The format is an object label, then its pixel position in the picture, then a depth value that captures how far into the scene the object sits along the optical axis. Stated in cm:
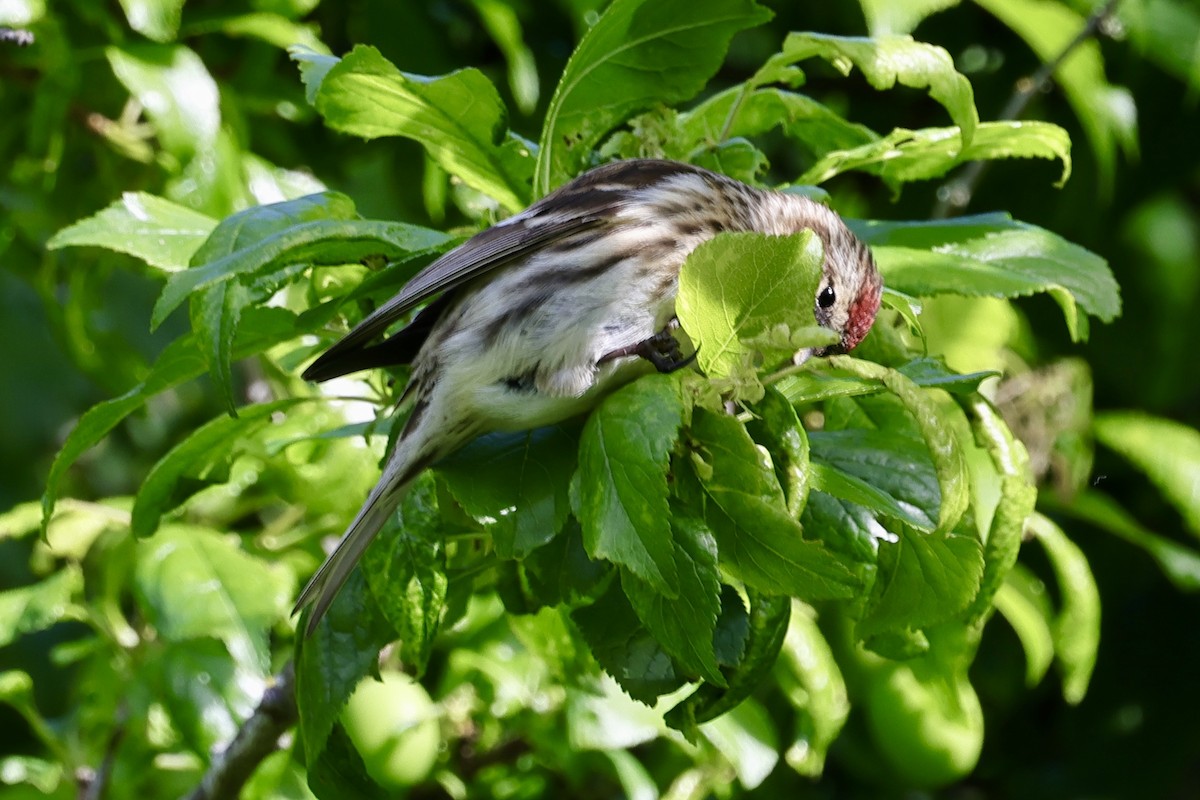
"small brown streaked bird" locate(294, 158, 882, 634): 220
